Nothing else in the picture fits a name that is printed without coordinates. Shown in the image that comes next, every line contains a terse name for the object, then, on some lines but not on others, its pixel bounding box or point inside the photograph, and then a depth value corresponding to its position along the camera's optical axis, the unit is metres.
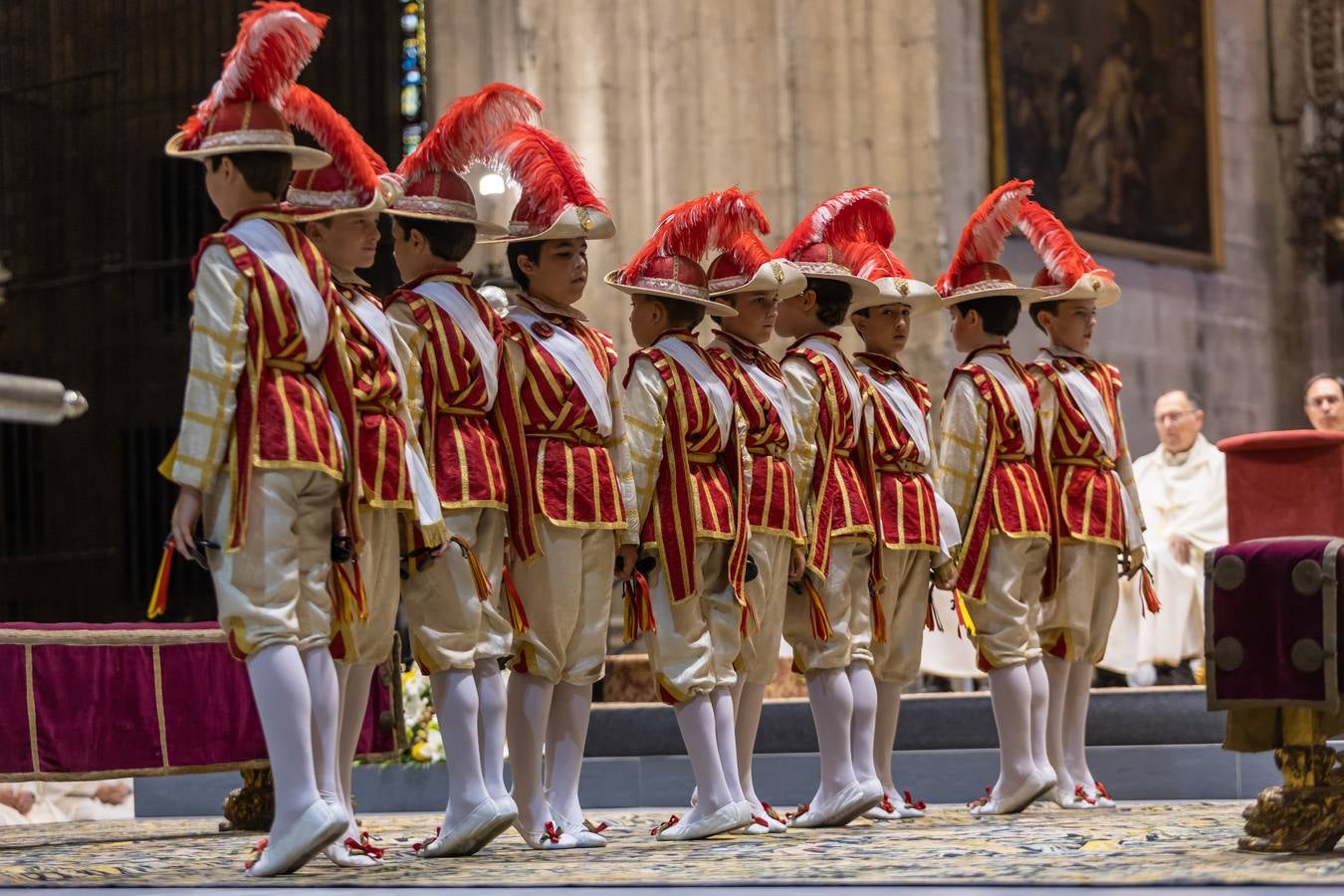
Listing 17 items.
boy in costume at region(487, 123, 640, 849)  10.93
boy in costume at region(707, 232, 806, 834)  12.42
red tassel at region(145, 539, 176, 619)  9.37
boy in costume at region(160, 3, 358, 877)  9.28
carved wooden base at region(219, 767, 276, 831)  13.91
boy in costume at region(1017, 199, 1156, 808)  14.31
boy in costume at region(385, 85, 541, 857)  10.30
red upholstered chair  10.27
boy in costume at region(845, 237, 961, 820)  13.44
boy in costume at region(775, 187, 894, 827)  12.70
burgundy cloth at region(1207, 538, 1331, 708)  9.36
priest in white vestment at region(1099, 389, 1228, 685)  18.55
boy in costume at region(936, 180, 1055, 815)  13.70
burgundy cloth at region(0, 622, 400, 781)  12.70
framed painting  24.45
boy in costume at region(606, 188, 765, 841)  11.59
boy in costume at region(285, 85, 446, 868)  10.05
